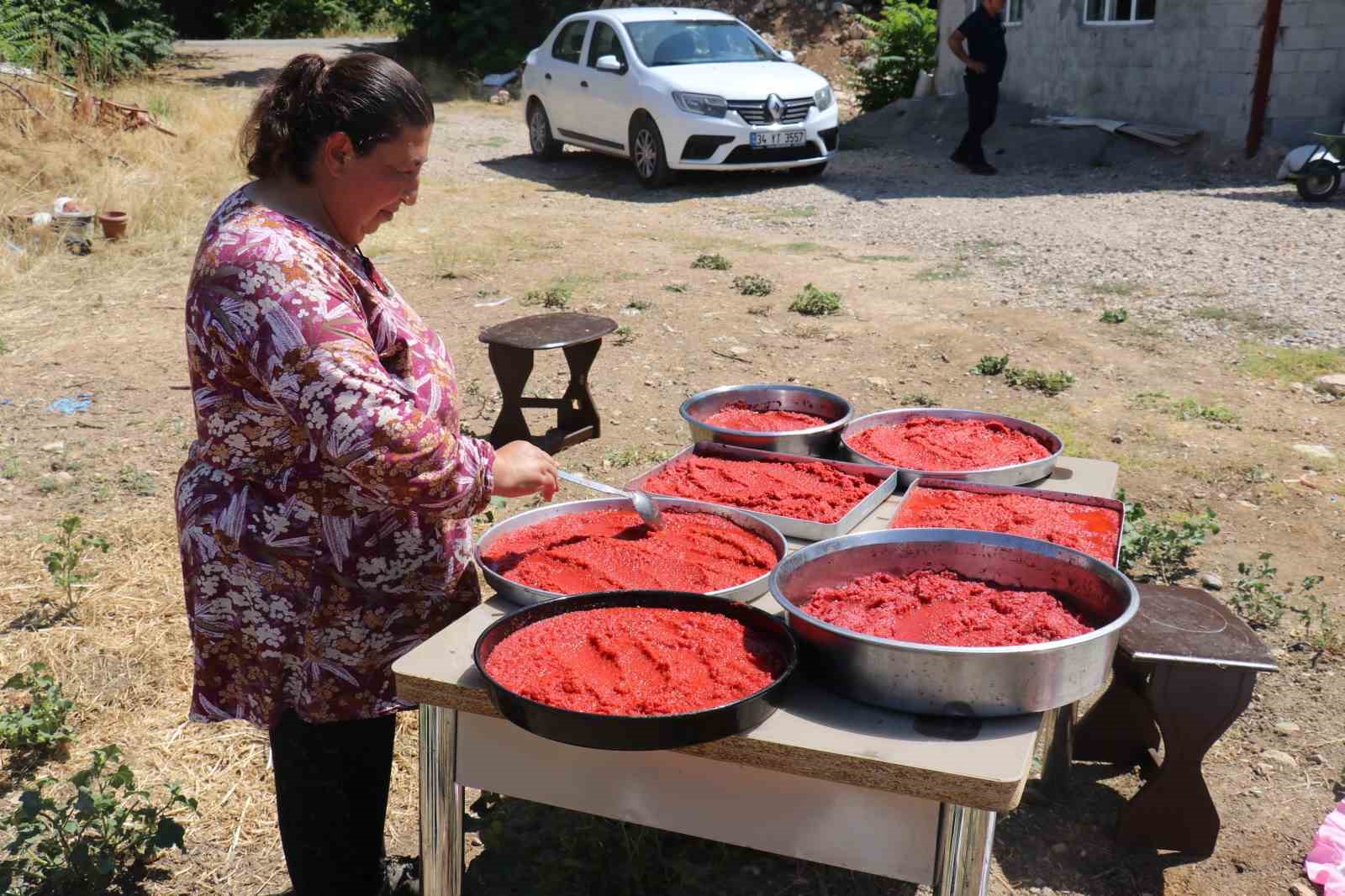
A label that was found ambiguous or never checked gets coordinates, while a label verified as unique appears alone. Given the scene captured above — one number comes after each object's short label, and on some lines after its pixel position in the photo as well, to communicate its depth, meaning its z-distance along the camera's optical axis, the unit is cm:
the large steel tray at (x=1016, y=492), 271
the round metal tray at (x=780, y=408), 308
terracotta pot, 989
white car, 1188
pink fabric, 285
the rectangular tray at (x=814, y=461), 250
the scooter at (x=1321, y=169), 1083
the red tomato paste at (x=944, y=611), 194
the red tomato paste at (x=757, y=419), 327
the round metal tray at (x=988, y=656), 171
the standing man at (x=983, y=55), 1307
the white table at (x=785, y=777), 170
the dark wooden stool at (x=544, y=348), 550
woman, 191
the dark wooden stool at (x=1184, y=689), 286
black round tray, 168
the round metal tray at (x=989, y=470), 285
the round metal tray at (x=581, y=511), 217
